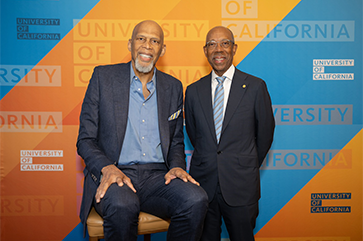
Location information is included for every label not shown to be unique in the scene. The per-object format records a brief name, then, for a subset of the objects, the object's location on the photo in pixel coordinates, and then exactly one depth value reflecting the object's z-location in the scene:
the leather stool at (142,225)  1.66
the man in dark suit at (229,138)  2.11
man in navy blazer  1.54
